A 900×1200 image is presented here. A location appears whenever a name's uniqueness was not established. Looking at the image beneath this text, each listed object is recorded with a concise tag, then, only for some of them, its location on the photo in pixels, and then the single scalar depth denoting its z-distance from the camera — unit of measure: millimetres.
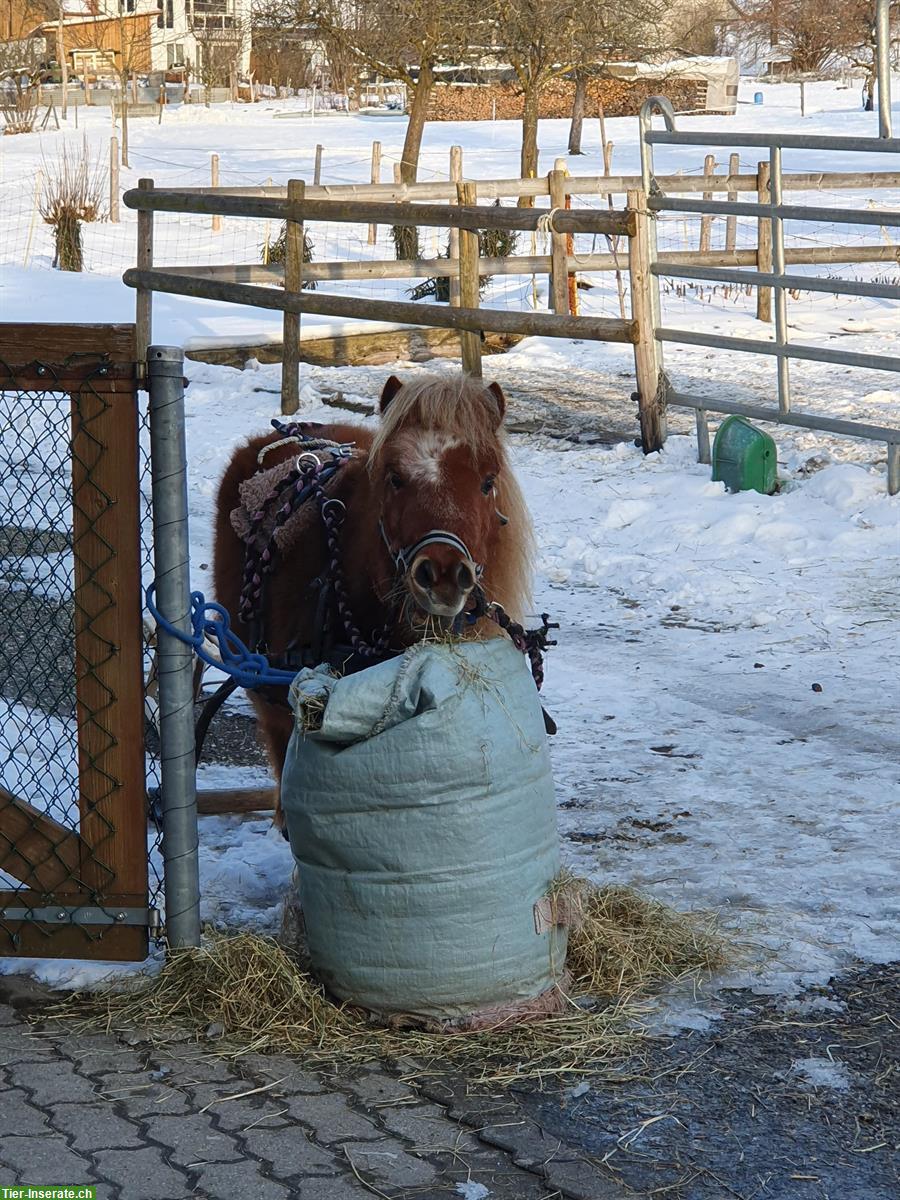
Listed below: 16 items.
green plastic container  7996
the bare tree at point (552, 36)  23609
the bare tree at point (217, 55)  48281
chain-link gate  3145
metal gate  7871
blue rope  3242
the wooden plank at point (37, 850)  3215
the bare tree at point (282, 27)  25141
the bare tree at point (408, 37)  23984
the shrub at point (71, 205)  19000
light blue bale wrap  2969
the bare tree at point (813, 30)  42406
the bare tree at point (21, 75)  39250
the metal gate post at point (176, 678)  3203
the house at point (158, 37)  48938
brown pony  2953
